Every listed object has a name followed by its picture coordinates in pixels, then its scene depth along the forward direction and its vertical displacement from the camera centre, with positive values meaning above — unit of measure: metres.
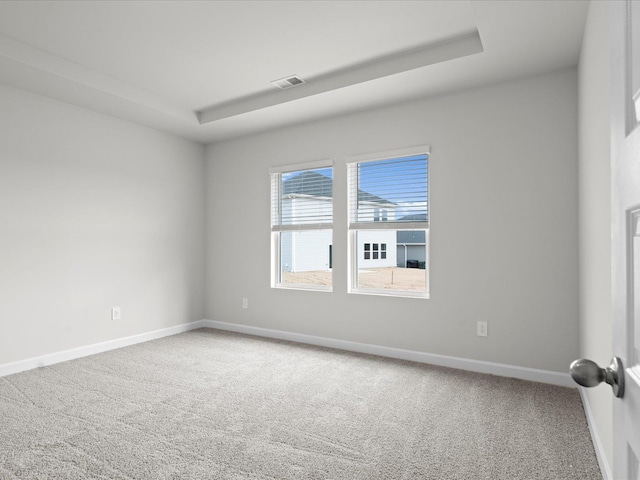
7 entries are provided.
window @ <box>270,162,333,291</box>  4.34 +0.19
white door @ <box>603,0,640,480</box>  0.62 +0.03
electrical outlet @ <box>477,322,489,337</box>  3.34 -0.75
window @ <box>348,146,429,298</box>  3.75 +0.20
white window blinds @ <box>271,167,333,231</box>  4.34 +0.51
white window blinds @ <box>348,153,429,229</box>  3.74 +0.50
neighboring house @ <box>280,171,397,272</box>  3.98 +0.08
